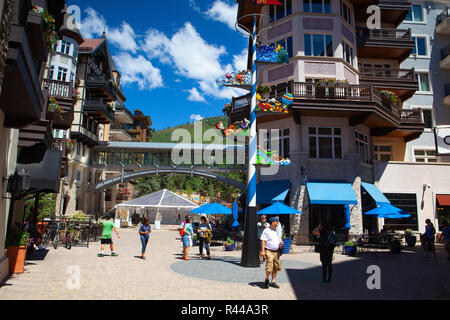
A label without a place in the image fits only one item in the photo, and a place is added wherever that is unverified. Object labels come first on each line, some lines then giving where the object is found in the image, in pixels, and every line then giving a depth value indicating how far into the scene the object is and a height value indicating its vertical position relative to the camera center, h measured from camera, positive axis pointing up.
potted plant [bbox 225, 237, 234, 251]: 17.69 -1.90
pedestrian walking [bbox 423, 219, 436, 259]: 15.64 -1.03
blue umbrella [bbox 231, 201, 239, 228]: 22.33 -0.24
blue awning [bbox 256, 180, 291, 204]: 21.25 +1.22
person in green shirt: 13.97 -1.08
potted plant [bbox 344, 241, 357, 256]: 16.27 -1.79
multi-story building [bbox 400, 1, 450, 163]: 28.50 +12.78
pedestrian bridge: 43.03 +6.60
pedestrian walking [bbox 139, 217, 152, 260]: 13.62 -0.97
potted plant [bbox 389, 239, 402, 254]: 17.53 -1.77
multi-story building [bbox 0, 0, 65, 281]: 6.29 +2.50
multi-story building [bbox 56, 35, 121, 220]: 37.06 +10.59
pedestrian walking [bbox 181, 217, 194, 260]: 13.48 -1.16
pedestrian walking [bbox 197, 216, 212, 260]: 14.19 -1.07
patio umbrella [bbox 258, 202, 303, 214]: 17.61 +0.02
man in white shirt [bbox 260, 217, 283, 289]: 8.63 -1.05
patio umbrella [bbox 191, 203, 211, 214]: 20.43 -0.02
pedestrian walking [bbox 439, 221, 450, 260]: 14.98 -0.86
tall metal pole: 12.04 -0.24
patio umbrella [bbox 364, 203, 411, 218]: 18.25 +0.04
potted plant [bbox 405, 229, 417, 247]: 21.02 -1.64
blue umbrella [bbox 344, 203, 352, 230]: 19.84 -0.28
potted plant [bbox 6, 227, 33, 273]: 9.69 -1.29
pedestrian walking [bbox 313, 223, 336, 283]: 9.48 -1.05
